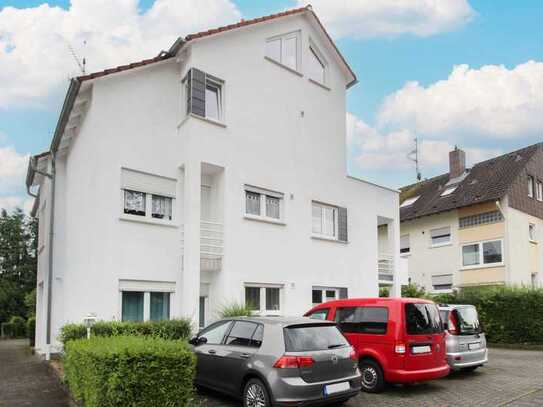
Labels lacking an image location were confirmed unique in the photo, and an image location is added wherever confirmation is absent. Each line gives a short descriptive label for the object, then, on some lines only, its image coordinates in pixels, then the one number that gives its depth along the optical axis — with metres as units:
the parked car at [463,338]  11.94
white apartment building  13.70
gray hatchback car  7.80
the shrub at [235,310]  13.38
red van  9.92
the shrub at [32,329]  21.75
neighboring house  28.30
